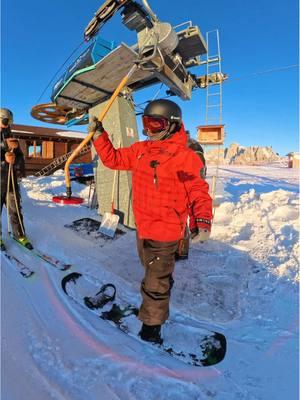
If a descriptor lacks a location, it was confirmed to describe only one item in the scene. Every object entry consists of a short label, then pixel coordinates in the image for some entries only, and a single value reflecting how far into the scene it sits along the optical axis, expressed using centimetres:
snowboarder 246
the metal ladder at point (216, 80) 676
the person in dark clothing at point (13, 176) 421
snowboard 238
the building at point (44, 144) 2091
